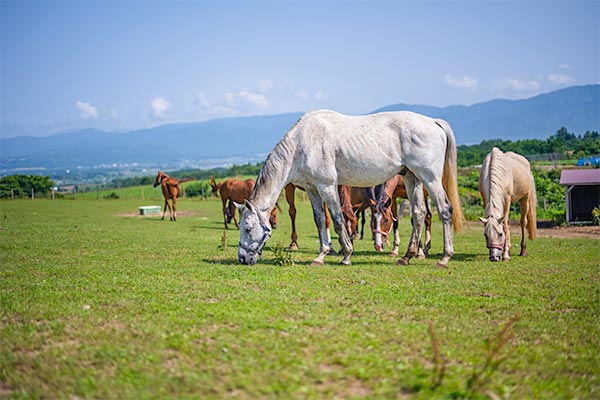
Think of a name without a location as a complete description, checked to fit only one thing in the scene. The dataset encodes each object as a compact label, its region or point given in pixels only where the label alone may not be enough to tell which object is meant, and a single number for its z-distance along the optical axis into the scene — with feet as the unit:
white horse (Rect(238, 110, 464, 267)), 33.88
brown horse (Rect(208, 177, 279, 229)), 70.18
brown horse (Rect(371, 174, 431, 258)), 45.42
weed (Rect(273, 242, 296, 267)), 34.47
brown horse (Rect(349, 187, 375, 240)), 51.73
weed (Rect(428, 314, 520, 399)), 14.32
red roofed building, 79.05
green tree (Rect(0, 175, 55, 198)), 173.78
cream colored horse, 39.06
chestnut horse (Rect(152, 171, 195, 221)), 82.69
